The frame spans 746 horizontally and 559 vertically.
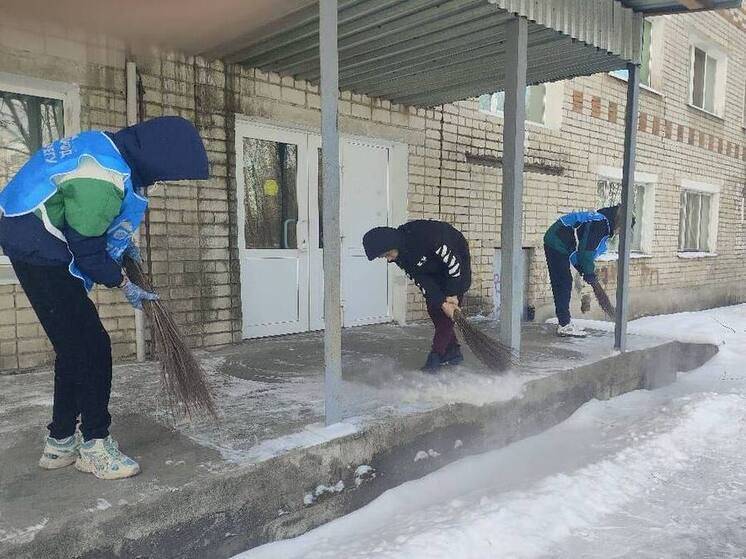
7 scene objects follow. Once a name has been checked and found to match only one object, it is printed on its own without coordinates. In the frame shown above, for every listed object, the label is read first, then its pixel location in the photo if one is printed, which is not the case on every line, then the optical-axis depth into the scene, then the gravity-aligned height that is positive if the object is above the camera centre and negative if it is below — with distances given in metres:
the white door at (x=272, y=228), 5.30 -0.02
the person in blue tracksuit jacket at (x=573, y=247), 5.75 -0.18
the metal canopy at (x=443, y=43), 3.93 +1.44
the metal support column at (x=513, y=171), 4.02 +0.41
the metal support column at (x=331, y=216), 2.94 +0.06
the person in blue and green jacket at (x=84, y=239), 2.14 -0.06
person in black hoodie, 3.92 -0.19
